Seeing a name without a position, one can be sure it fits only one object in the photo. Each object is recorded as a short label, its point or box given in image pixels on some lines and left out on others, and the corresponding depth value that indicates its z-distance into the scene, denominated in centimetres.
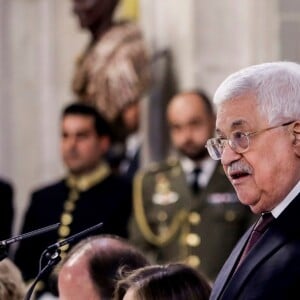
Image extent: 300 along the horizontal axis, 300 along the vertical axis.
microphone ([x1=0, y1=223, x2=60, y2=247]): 654
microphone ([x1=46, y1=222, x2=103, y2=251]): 652
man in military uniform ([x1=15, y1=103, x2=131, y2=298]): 1202
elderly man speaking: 616
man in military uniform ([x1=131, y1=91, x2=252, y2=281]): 1104
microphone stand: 643
